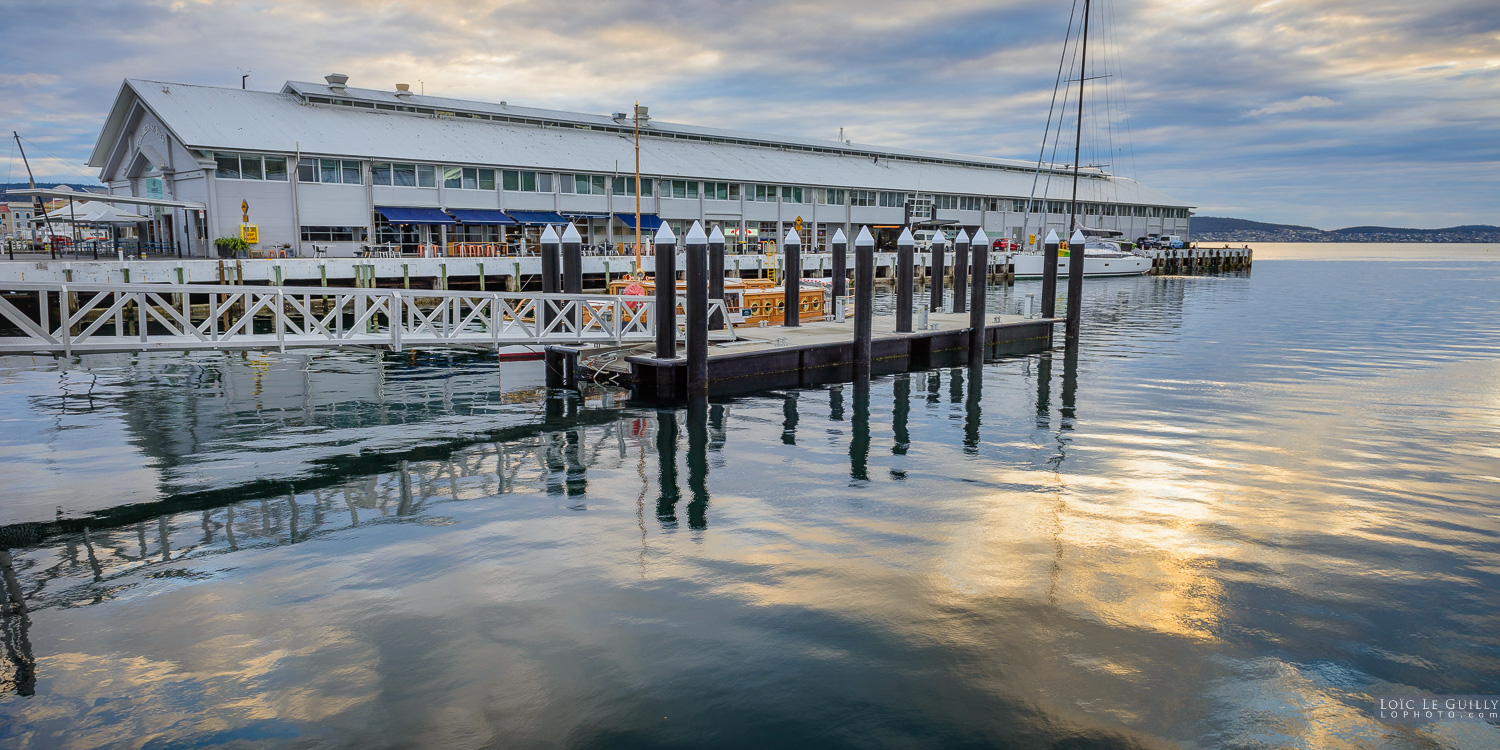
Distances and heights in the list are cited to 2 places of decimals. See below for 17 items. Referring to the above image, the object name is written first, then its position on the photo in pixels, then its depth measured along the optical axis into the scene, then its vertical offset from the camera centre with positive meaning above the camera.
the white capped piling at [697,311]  20.36 -1.11
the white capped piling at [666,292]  20.19 -0.68
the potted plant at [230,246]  42.00 +0.88
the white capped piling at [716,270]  28.33 -0.19
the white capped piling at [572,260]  23.50 +0.12
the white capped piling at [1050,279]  31.67 -0.56
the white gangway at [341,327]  15.45 -1.41
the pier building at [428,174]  46.84 +5.94
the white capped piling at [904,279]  27.05 -0.47
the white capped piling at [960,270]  36.00 -0.23
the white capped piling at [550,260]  24.59 +0.12
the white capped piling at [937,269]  35.16 -0.20
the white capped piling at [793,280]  29.66 -0.55
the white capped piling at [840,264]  35.09 +0.02
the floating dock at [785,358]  21.98 -2.75
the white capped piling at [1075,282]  31.23 -0.64
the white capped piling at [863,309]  24.94 -1.32
